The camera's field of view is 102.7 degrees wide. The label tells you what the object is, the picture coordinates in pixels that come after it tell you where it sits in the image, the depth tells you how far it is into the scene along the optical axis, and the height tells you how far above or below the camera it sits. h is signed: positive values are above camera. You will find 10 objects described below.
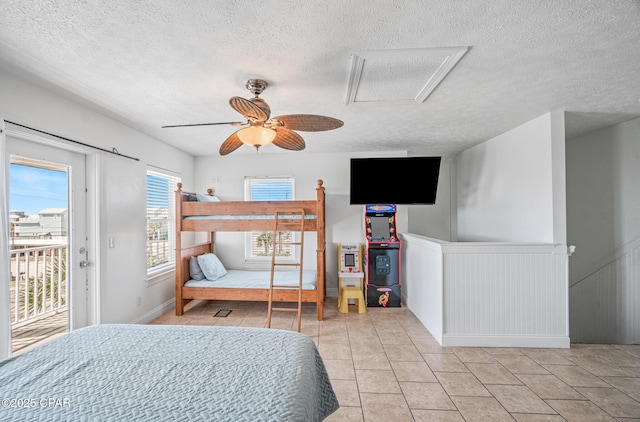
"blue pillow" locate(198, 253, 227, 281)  3.82 -0.81
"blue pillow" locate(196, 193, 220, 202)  3.90 +0.26
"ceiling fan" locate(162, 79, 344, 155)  1.74 +0.67
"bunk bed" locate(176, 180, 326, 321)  3.44 -0.15
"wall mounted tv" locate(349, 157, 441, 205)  3.81 +0.49
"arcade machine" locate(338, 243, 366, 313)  3.88 -0.86
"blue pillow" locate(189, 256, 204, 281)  3.76 -0.83
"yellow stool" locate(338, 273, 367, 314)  3.70 -1.21
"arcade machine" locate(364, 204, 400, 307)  3.90 -0.91
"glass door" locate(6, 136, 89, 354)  2.10 -0.23
